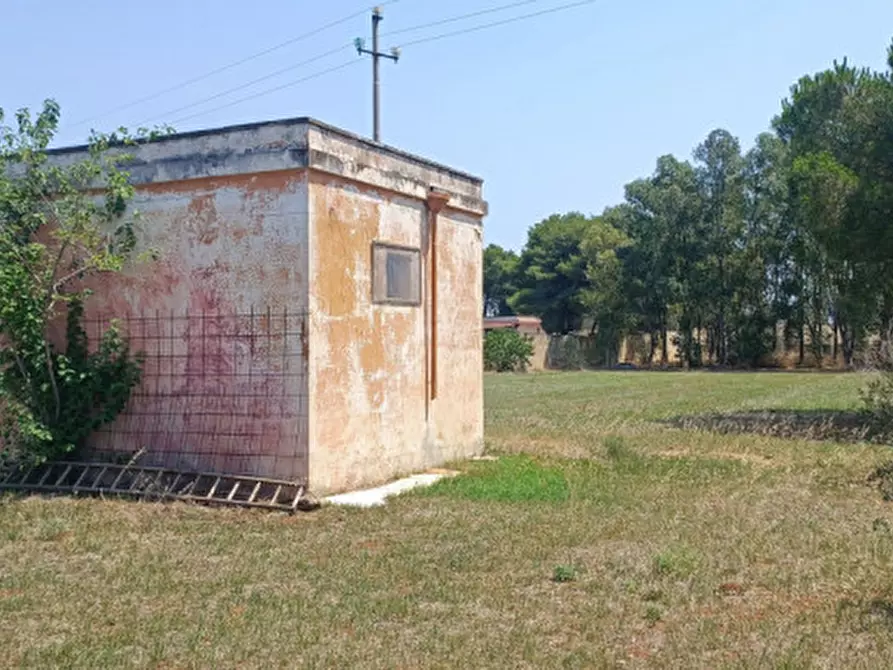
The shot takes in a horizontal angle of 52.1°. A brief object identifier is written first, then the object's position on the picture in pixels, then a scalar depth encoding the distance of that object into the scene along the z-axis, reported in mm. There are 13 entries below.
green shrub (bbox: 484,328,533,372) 46469
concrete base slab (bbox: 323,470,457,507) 9961
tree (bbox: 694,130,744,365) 48844
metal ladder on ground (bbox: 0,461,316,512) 9719
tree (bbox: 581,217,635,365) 52625
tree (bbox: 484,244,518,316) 71000
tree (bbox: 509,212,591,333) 59562
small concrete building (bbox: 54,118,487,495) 10062
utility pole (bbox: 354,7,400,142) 26141
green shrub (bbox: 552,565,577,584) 6855
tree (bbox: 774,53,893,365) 18438
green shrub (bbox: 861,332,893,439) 8000
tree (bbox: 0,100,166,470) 10281
